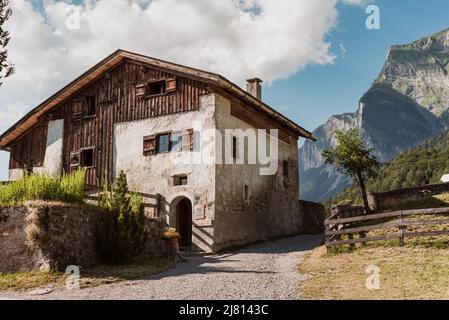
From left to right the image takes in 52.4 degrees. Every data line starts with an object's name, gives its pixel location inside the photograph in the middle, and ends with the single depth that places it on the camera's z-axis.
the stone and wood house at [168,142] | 18.88
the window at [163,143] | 19.81
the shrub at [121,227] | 13.30
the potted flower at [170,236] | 14.59
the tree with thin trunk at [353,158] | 27.98
